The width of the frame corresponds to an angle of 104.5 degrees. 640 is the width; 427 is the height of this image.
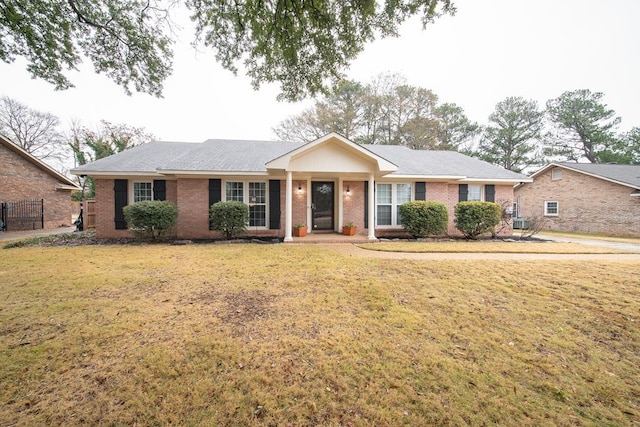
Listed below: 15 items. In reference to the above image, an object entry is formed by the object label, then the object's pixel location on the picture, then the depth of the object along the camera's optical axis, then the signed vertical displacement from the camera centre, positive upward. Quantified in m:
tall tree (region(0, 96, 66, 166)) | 24.16 +8.51
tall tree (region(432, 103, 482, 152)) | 26.08 +9.01
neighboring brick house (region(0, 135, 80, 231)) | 13.41 +1.51
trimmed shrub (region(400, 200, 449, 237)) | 9.86 -0.25
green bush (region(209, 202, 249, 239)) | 9.27 -0.16
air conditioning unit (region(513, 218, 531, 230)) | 16.11 -0.81
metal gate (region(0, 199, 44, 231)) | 13.16 -0.16
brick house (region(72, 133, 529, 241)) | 9.27 +1.16
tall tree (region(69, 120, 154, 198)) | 21.84 +7.28
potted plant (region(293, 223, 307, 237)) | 10.09 -0.76
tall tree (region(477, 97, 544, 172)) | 26.83 +8.42
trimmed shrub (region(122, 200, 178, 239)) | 8.84 -0.18
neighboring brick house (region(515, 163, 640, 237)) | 14.61 +0.85
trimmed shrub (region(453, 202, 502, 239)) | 10.08 -0.20
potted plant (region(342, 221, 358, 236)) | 10.41 -0.75
